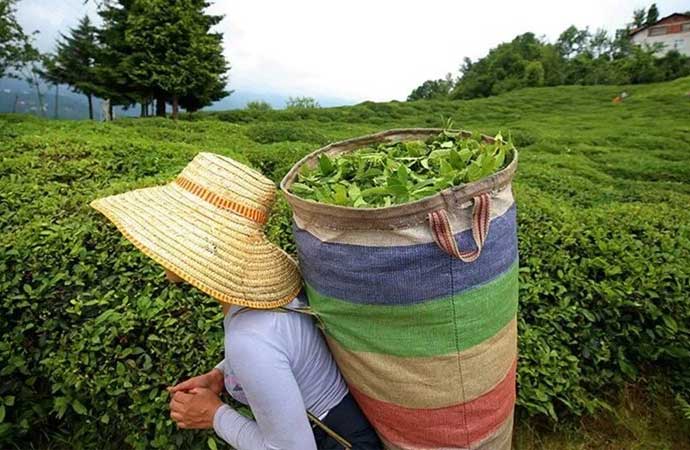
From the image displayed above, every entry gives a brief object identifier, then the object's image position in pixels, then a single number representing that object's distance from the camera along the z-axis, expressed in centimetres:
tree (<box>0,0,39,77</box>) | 2282
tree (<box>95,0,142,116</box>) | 2111
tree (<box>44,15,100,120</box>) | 2773
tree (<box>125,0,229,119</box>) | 1914
